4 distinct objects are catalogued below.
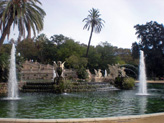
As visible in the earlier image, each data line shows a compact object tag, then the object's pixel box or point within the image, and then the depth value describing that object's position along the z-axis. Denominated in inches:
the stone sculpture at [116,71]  1138.1
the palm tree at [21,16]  896.9
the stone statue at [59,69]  886.4
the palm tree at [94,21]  2551.7
